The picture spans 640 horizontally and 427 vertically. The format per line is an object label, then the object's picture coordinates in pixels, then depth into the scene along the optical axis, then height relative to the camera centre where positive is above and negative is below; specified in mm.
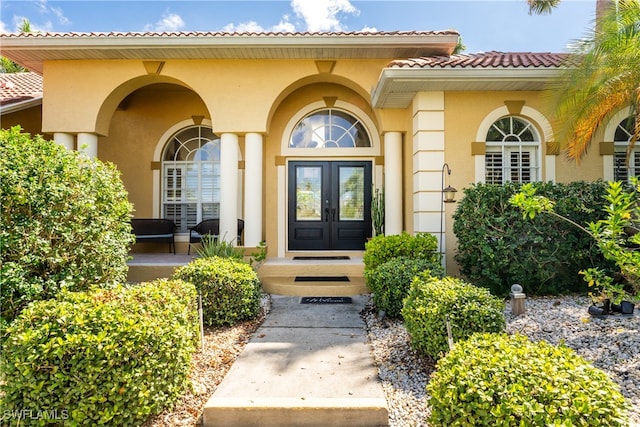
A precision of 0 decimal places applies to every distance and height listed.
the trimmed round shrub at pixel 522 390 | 1790 -969
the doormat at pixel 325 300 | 5945 -1449
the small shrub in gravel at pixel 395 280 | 4801 -893
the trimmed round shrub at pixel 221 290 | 4738 -1015
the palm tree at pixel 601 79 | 5211 +2203
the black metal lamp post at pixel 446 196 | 5914 +368
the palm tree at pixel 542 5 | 11566 +7030
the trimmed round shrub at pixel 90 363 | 2377 -1043
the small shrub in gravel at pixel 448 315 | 3299 -960
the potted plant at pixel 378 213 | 8109 +80
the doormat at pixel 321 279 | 6805 -1230
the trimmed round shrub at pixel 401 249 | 5918 -556
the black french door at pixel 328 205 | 9109 +299
